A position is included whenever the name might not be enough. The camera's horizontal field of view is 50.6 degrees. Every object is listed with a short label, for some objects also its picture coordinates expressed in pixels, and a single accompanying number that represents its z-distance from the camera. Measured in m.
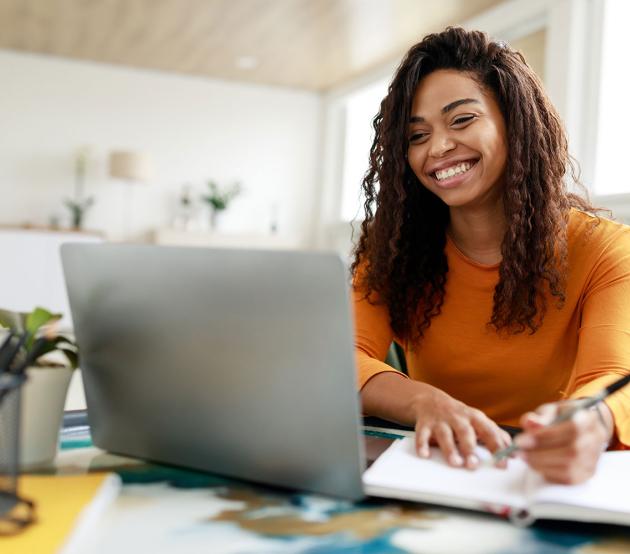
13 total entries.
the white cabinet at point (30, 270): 5.17
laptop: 0.56
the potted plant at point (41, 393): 0.65
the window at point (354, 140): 6.47
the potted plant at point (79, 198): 6.12
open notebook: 0.55
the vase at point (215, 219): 6.55
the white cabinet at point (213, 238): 6.11
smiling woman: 1.17
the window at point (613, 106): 3.70
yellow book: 0.47
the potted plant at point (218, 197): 6.49
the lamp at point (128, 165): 5.88
